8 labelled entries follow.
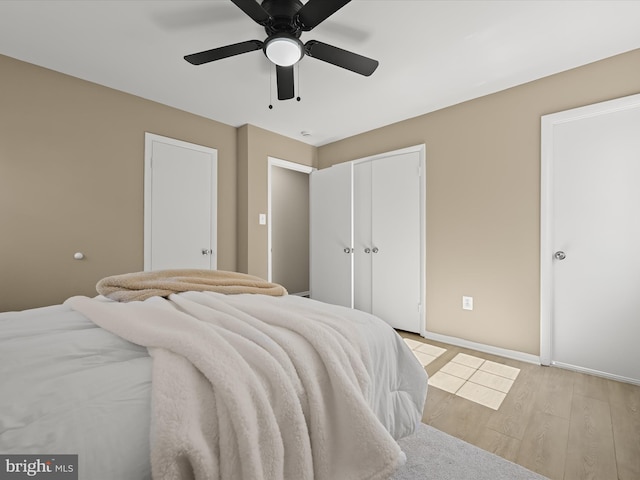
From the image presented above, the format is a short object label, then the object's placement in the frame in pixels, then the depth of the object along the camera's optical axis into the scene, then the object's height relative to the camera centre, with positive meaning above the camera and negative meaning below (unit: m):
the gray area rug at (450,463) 1.34 -1.08
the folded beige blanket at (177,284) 1.46 -0.24
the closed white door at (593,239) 2.17 -0.01
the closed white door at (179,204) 3.00 +0.37
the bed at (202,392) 0.61 -0.38
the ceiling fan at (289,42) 1.55 +1.18
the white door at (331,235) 3.89 +0.04
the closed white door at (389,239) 3.34 -0.01
